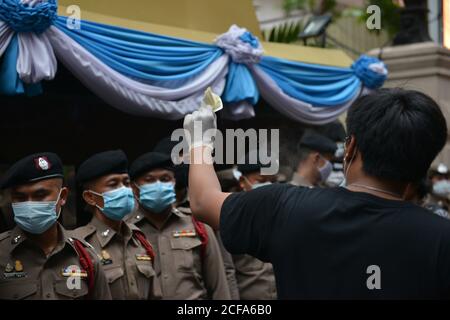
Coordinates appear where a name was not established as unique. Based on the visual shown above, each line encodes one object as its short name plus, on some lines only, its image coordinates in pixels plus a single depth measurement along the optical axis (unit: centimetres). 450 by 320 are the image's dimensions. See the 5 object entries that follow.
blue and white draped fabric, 439
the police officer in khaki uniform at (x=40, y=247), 397
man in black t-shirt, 234
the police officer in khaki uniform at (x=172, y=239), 498
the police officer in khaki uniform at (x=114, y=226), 463
